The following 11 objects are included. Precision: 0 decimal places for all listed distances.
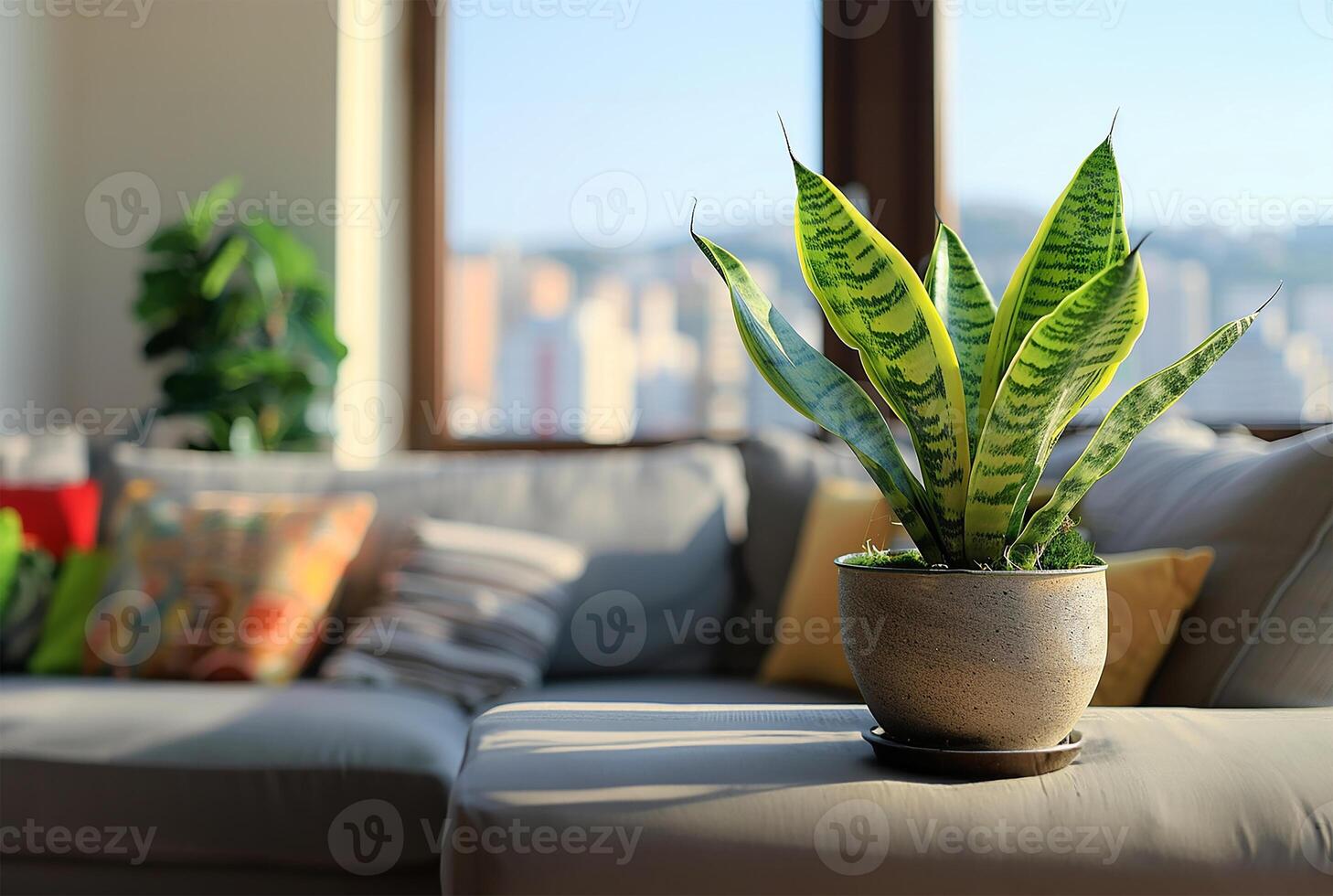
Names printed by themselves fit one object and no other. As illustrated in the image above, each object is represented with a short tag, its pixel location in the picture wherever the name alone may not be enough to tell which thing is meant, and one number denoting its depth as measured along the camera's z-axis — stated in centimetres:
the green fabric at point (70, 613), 222
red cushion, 235
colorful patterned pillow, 212
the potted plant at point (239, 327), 300
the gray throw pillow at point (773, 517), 223
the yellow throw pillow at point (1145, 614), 140
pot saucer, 76
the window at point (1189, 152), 277
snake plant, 78
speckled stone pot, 77
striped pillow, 207
